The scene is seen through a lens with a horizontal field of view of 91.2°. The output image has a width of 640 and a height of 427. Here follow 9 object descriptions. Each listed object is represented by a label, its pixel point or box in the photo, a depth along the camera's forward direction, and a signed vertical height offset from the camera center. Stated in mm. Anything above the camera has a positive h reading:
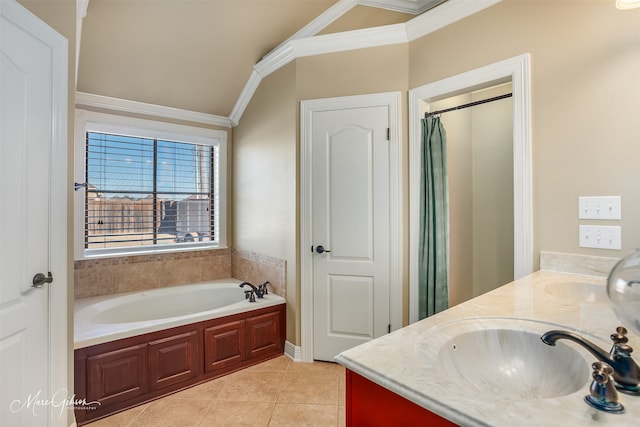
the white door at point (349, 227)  2473 -78
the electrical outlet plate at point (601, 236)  1510 -100
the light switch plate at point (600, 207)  1510 +44
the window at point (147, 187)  2996 +328
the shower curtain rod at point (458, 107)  1985 +763
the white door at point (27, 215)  1277 +18
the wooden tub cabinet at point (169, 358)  1940 -1004
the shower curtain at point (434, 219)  2254 -14
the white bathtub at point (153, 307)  2076 -759
